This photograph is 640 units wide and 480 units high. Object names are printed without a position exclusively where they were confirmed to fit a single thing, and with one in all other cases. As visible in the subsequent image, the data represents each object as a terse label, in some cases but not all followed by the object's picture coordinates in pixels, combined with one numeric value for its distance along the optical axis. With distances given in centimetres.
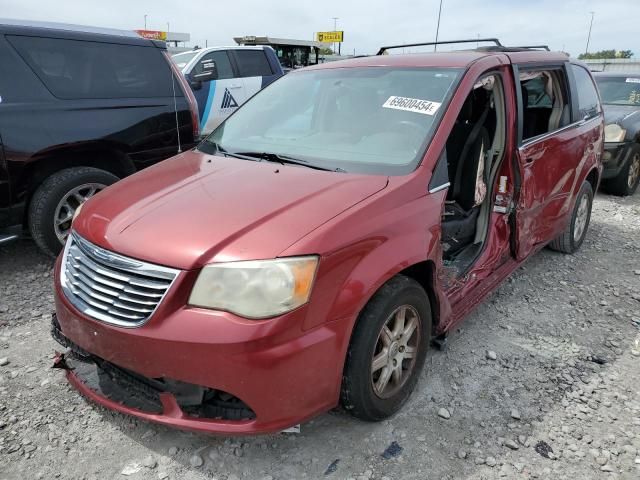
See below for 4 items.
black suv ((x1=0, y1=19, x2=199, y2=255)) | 383
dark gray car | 695
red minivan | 192
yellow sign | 3919
